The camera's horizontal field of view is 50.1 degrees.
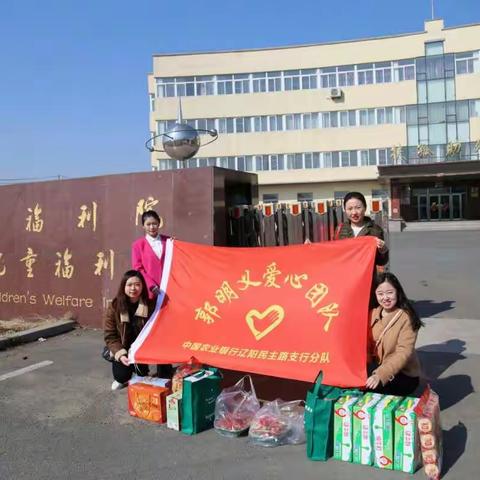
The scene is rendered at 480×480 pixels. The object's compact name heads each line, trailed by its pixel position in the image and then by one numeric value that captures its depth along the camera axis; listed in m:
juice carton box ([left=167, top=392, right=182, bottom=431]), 3.68
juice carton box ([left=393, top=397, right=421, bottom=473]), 2.93
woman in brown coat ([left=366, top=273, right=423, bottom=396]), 3.60
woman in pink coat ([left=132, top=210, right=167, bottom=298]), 5.15
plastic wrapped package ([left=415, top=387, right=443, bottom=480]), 2.88
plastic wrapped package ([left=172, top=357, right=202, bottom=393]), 3.74
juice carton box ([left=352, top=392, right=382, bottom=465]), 3.04
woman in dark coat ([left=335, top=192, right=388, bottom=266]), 4.45
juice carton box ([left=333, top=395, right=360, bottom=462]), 3.10
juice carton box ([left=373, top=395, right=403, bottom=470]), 2.98
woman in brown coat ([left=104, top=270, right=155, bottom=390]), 4.44
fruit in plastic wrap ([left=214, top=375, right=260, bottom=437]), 3.58
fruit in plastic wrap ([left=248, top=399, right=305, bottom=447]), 3.42
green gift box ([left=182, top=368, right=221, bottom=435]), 3.61
